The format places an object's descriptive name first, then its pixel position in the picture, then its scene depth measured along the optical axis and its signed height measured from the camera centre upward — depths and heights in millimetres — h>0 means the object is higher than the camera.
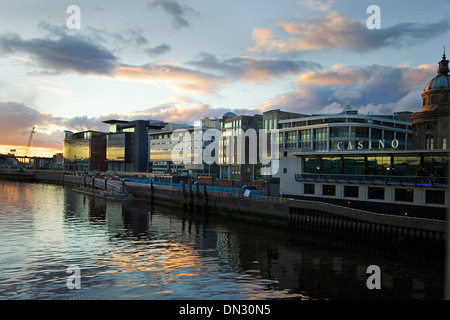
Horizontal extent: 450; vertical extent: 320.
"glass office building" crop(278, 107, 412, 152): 106250 +10635
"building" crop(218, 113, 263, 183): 133975 +5522
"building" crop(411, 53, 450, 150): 77188 +11662
